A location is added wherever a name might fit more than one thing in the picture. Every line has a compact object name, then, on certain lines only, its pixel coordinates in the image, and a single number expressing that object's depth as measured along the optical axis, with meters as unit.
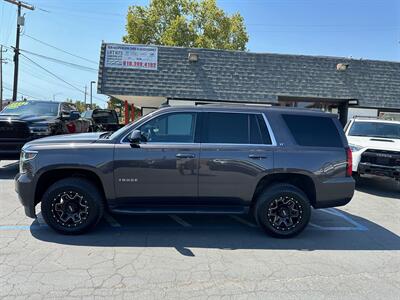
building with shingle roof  14.65
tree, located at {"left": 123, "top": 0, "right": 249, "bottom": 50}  33.72
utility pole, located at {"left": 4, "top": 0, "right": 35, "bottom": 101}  26.05
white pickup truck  8.63
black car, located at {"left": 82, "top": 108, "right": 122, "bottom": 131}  19.00
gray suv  5.06
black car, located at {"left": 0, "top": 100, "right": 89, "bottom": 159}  9.07
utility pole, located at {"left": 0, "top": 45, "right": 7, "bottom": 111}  41.67
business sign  14.61
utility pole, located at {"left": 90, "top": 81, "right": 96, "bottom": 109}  68.57
